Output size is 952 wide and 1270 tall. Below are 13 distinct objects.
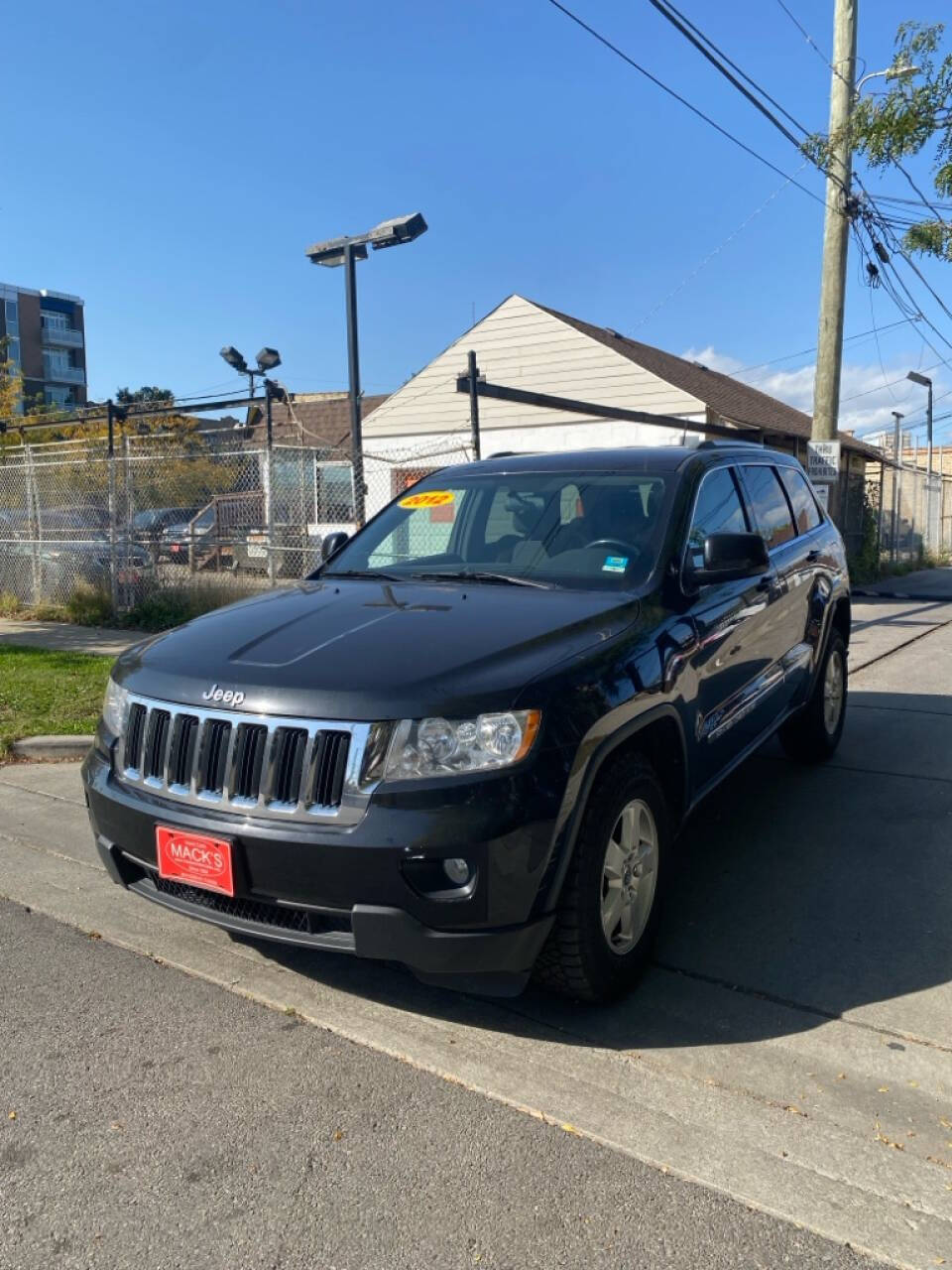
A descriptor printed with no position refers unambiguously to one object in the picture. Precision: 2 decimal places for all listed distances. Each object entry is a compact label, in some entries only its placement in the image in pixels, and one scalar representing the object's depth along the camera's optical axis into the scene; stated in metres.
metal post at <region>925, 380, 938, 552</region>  25.62
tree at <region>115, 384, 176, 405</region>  52.11
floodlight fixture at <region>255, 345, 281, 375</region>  13.82
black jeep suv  2.76
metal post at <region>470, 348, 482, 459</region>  8.59
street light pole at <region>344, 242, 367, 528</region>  11.87
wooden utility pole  11.70
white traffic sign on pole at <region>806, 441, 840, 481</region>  12.23
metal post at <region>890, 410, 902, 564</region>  21.28
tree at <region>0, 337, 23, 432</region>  22.45
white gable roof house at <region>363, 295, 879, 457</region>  19.36
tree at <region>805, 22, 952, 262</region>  7.45
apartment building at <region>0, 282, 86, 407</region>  68.88
